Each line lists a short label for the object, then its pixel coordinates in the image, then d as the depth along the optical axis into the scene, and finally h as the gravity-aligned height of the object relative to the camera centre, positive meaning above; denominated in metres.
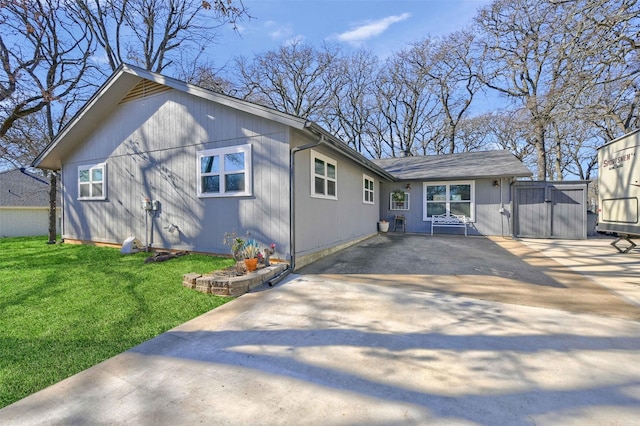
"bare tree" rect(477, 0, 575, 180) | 6.48 +5.36
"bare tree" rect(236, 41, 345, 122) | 20.50 +10.23
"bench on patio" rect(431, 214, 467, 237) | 11.12 -0.33
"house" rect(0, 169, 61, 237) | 14.82 +0.40
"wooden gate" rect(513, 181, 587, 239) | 10.09 +0.11
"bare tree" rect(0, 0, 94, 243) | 8.77 +5.23
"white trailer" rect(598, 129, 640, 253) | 6.02 +0.60
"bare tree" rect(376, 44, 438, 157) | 21.05 +8.93
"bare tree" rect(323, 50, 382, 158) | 22.23 +8.99
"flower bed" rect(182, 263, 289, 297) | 4.27 -1.07
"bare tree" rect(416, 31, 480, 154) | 18.20 +9.44
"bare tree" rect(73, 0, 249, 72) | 13.46 +9.49
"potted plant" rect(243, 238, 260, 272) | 4.84 -0.74
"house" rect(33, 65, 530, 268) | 5.71 +1.03
